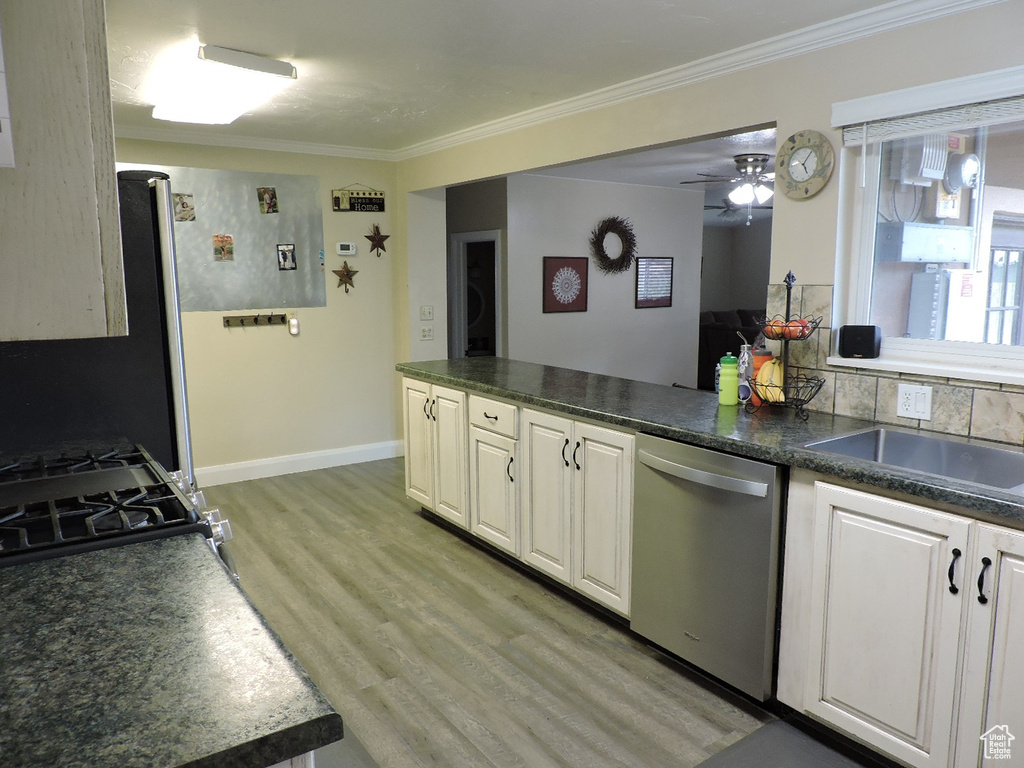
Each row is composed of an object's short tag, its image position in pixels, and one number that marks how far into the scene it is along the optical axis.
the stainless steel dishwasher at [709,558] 2.26
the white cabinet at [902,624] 1.76
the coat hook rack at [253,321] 4.86
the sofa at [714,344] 8.73
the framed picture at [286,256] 4.99
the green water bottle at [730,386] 2.84
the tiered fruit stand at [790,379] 2.66
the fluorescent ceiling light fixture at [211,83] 2.95
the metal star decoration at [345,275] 5.25
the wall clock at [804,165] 2.64
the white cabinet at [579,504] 2.79
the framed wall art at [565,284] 6.70
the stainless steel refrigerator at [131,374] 1.99
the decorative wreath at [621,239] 7.07
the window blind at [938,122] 2.22
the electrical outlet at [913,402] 2.43
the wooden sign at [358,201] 5.17
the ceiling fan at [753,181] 5.23
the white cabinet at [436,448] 3.74
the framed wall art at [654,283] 7.54
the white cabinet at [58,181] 0.60
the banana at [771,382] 2.74
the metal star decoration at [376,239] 5.35
